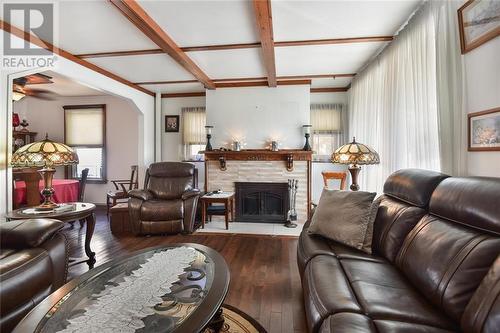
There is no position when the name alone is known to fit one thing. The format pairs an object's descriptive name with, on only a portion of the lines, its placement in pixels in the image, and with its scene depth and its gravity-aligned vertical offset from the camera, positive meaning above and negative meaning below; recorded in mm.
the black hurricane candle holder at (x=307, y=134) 4819 +647
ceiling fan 3763 +1555
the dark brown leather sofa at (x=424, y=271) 1051 -565
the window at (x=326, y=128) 5480 +876
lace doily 1104 -671
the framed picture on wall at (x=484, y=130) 1720 +266
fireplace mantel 4824 +9
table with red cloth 4008 -383
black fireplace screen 4829 -645
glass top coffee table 1103 -668
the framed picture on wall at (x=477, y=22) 1681 +1021
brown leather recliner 3771 -550
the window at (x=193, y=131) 5777 +859
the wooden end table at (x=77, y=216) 2445 -457
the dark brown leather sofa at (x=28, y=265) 1481 -635
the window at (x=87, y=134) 6082 +845
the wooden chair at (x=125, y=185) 4865 -385
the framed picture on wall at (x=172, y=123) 5977 +1083
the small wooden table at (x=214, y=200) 4281 -538
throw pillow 1975 -418
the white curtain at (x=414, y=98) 2062 +749
